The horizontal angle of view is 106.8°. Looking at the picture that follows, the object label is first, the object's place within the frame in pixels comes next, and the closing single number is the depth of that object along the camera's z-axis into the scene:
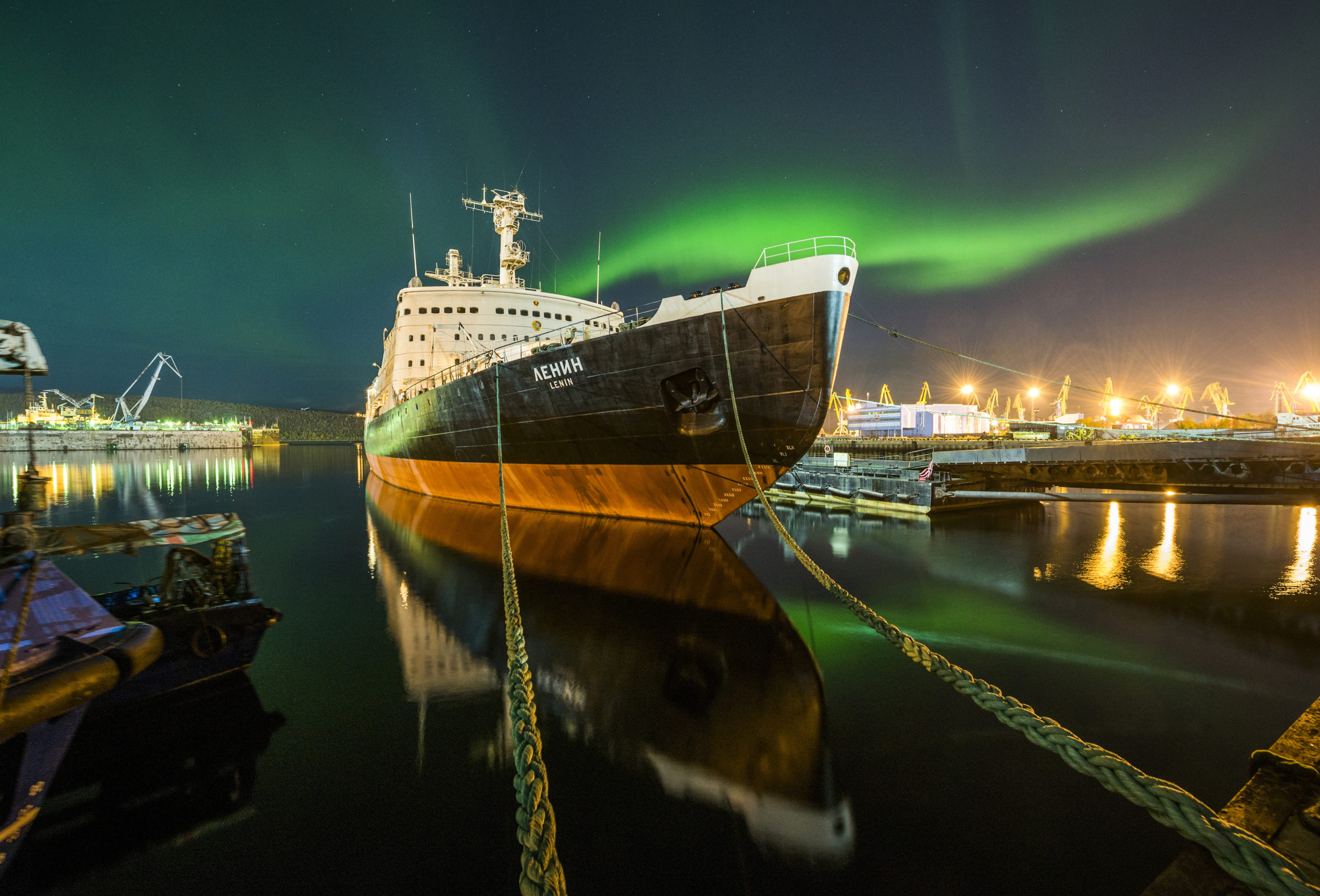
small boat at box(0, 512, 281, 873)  3.37
